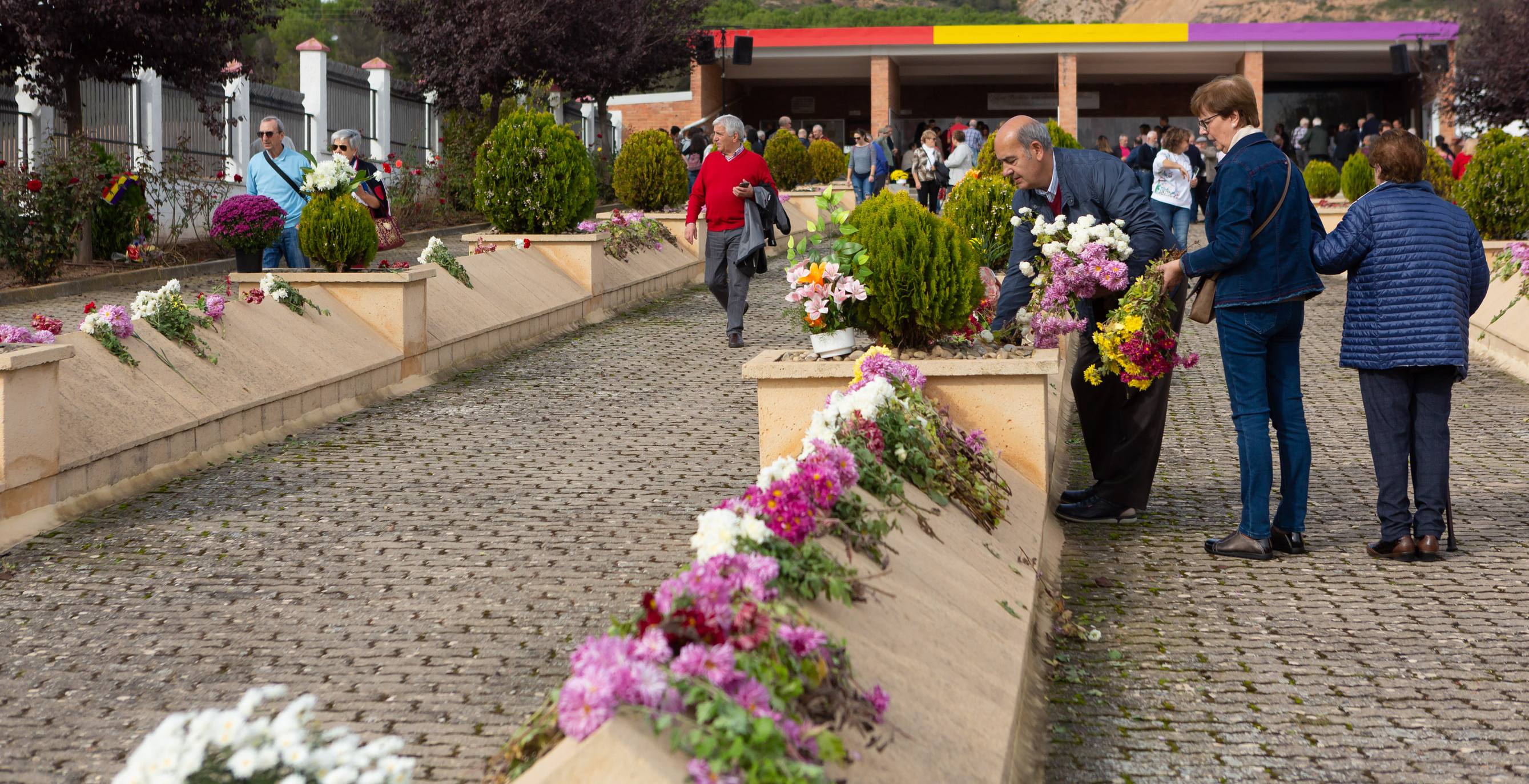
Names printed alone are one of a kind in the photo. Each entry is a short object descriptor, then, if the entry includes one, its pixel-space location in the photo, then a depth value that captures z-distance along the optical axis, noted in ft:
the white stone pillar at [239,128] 71.41
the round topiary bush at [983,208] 38.47
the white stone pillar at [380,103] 90.07
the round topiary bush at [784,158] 89.45
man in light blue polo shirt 36.81
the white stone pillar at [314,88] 81.00
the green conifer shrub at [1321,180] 82.28
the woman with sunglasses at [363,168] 38.50
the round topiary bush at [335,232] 33.22
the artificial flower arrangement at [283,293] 31.19
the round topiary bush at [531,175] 46.26
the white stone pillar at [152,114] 65.51
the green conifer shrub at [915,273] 20.86
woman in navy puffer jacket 19.43
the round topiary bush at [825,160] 96.53
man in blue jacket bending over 21.16
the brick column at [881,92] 140.15
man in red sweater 38.68
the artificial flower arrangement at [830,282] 20.90
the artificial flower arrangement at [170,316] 26.40
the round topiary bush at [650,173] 61.67
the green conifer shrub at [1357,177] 69.00
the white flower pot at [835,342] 21.24
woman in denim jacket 19.17
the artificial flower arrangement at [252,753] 7.79
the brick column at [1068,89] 141.49
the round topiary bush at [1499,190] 44.57
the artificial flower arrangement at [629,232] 51.78
